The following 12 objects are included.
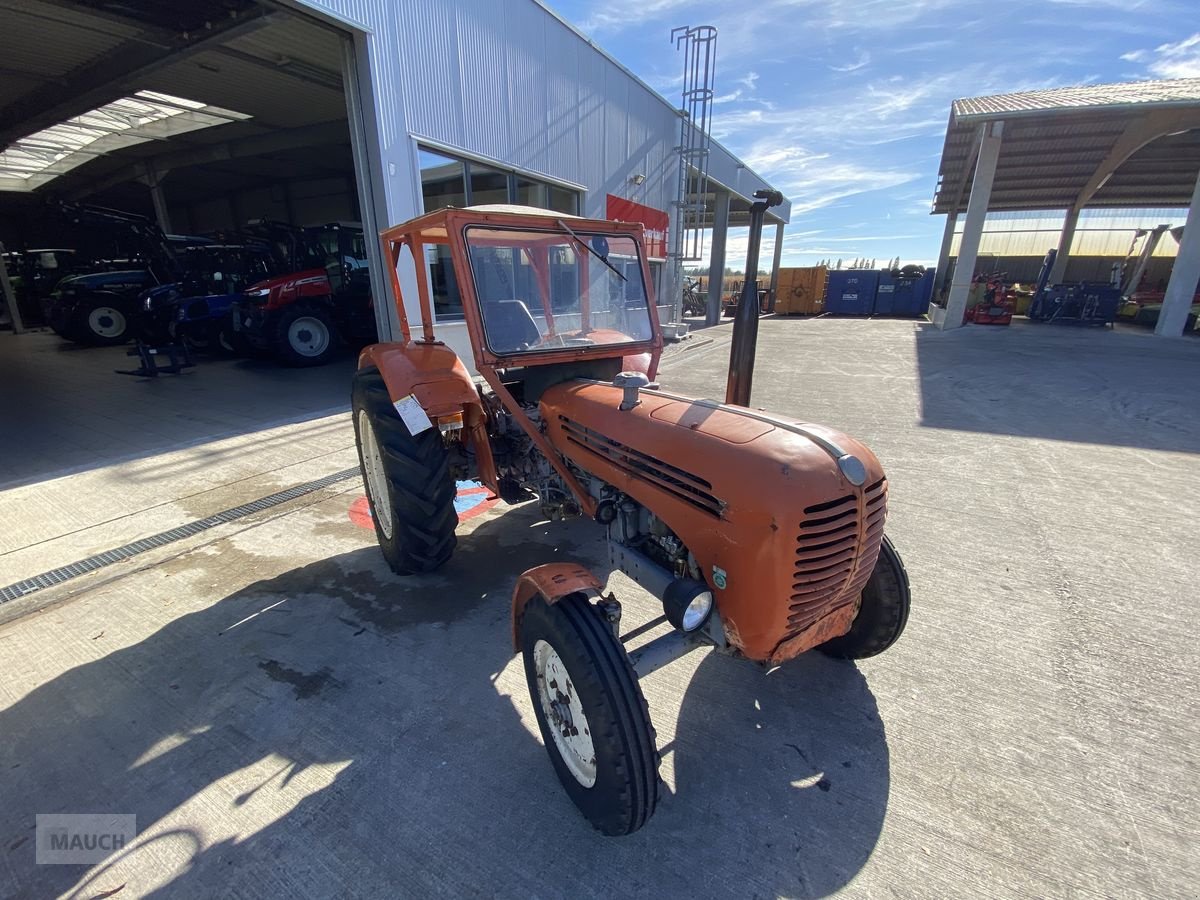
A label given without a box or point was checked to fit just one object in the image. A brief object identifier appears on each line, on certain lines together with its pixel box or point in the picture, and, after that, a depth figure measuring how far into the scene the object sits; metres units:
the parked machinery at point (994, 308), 16.31
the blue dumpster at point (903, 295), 21.91
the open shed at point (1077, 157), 12.73
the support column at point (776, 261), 23.56
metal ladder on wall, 12.71
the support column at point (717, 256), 18.17
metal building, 6.48
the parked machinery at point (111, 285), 10.59
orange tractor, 1.49
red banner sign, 11.81
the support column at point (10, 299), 13.70
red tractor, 8.84
